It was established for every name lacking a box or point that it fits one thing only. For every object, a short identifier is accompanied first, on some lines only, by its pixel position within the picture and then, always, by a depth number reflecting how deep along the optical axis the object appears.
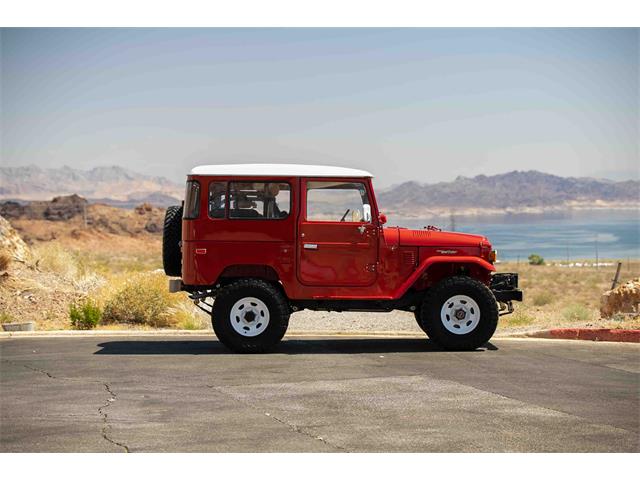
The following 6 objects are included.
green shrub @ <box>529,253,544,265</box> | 79.75
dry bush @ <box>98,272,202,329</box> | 20.11
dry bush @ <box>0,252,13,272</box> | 21.98
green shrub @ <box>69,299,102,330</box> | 18.45
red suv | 14.70
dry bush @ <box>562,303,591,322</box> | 21.77
